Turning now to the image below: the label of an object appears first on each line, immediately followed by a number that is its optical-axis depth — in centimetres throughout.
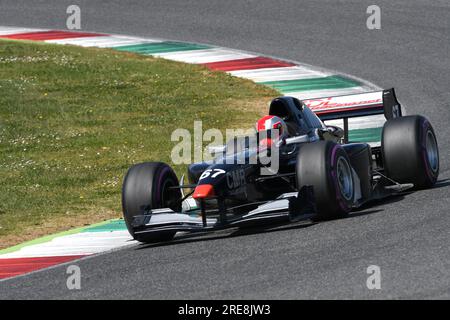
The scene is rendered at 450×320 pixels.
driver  2058
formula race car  1891
